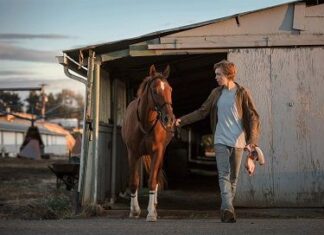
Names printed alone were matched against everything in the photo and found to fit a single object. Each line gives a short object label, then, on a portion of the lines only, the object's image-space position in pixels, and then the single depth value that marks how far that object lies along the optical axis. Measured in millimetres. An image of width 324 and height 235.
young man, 8164
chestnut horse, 9016
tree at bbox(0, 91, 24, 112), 100881
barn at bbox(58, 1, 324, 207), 10172
